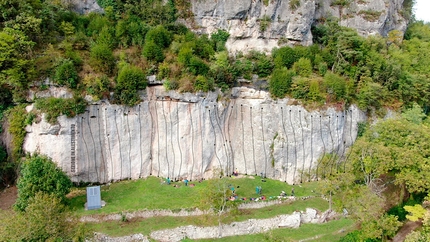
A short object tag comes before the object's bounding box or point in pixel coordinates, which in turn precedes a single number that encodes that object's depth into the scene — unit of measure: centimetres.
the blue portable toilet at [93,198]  2567
